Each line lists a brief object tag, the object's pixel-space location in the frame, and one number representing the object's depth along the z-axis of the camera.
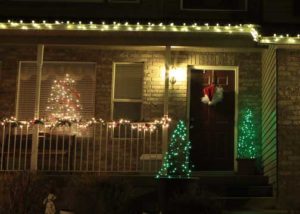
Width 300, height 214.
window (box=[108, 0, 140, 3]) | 15.20
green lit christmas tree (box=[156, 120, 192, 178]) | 13.14
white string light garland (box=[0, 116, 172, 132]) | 13.34
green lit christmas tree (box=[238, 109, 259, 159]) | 14.34
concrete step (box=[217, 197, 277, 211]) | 12.36
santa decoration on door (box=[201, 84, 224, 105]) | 14.84
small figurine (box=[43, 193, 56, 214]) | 11.39
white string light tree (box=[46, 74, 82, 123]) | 15.01
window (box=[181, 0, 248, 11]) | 15.15
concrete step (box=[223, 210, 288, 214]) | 11.83
